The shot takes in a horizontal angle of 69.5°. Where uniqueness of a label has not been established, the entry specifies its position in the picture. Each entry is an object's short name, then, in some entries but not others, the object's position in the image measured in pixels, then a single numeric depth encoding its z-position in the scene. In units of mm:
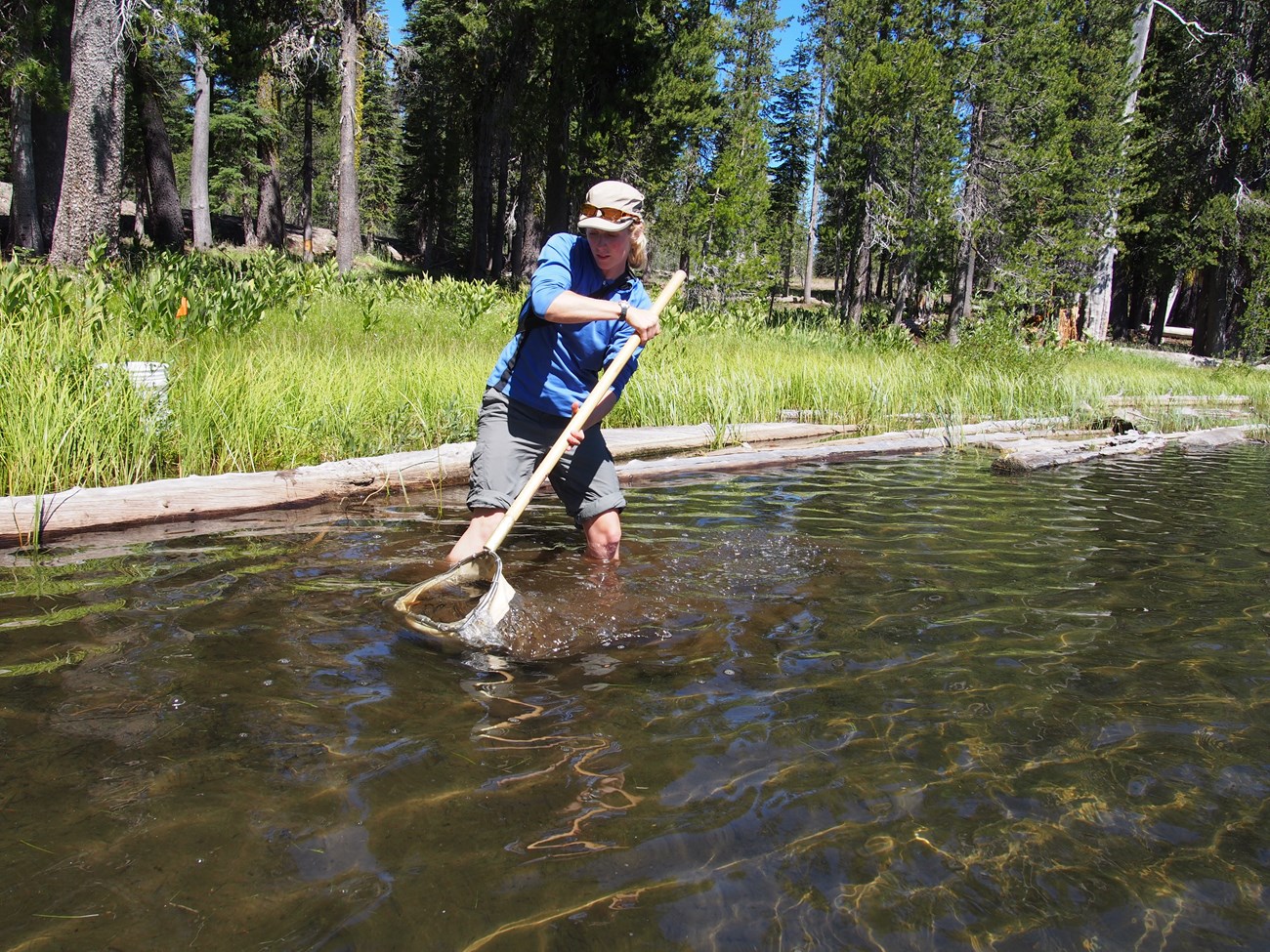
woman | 3998
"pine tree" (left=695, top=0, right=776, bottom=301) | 20906
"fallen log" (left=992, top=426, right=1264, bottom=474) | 8835
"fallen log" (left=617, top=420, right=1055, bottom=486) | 7891
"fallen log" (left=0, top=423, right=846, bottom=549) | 4895
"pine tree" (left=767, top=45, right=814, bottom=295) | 44344
